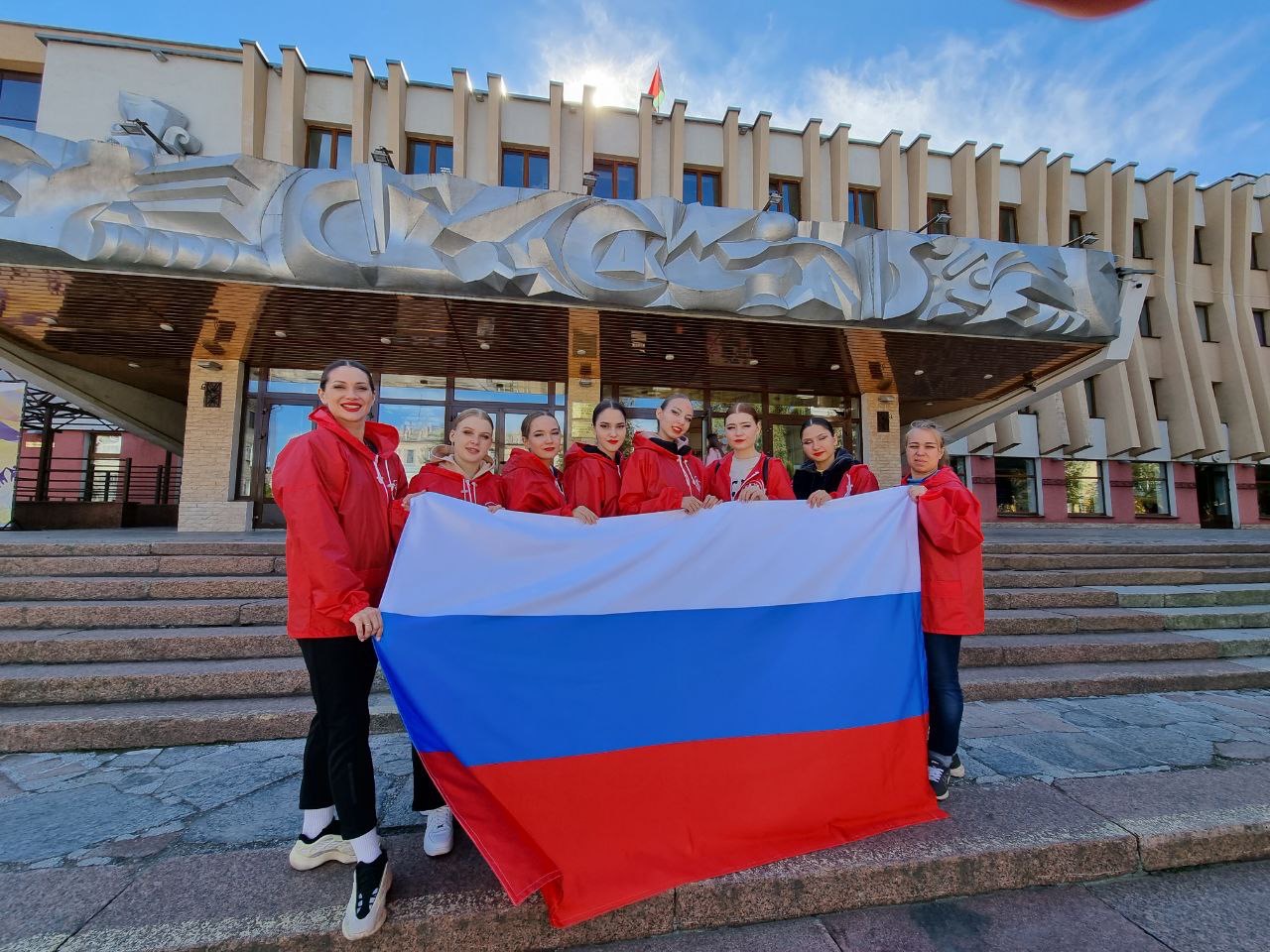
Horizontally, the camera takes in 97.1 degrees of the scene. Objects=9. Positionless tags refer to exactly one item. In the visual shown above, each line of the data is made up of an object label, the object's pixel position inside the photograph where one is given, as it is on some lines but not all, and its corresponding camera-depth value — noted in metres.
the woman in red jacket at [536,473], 3.20
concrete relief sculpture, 7.53
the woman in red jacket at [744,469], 3.48
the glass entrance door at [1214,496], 19.75
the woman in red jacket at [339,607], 1.99
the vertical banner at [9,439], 10.38
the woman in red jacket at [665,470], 3.22
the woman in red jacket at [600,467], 3.30
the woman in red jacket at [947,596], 2.83
